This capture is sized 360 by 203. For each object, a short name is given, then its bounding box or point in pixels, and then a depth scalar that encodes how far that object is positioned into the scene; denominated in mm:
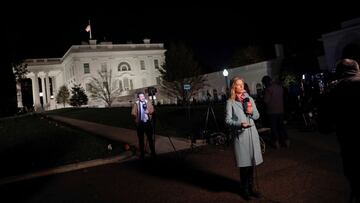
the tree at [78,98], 67788
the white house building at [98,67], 91688
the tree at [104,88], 72438
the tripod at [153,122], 12272
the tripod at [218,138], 12820
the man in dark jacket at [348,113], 4086
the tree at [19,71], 32056
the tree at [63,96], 84188
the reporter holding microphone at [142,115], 11352
